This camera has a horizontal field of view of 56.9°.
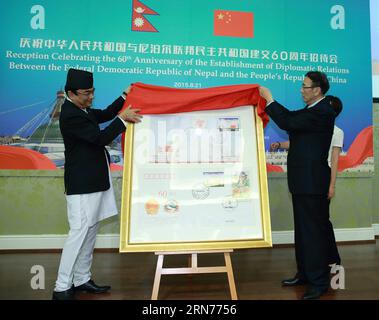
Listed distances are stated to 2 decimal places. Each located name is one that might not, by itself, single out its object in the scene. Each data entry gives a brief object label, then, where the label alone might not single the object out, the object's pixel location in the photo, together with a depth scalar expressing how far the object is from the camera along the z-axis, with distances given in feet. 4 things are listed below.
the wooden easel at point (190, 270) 6.77
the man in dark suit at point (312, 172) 7.39
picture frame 6.81
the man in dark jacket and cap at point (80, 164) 7.15
